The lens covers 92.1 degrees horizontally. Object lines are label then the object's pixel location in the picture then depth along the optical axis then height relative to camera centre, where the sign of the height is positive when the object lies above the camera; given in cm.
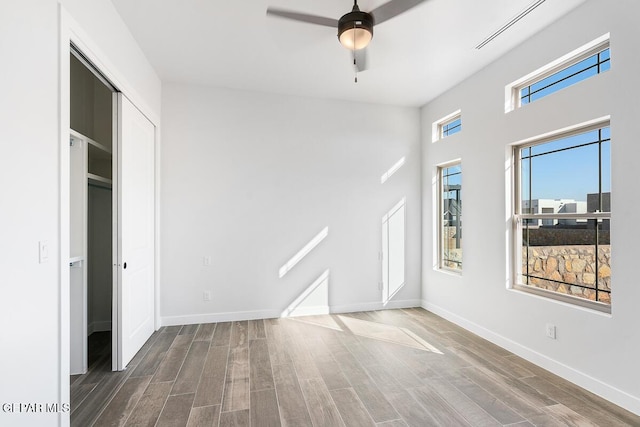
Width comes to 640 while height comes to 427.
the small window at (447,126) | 409 +124
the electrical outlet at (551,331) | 268 -103
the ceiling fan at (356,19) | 203 +134
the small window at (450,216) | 407 -3
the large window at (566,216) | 248 -2
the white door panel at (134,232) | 271 -17
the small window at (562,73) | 245 +126
